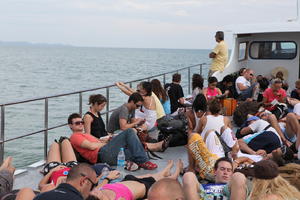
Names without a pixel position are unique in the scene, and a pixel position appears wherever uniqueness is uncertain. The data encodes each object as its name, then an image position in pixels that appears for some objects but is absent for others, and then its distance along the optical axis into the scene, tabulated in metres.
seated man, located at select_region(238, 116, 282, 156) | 6.09
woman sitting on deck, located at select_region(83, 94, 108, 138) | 6.27
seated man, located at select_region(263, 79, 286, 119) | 8.54
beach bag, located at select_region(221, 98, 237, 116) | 9.38
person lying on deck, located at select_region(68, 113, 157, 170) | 5.79
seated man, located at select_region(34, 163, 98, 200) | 3.18
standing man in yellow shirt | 10.98
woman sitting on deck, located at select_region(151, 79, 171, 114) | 8.17
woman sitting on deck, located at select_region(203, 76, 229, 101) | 8.66
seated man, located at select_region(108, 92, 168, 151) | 6.70
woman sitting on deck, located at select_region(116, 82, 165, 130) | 7.25
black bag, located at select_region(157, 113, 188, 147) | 7.06
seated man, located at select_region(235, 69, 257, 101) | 9.86
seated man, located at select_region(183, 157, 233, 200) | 4.15
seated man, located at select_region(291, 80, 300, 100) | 8.70
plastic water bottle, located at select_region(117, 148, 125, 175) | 5.82
